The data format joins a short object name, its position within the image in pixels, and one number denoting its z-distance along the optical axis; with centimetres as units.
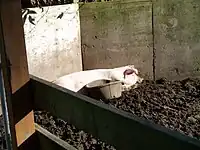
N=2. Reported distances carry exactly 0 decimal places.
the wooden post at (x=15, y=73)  133
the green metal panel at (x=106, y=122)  84
